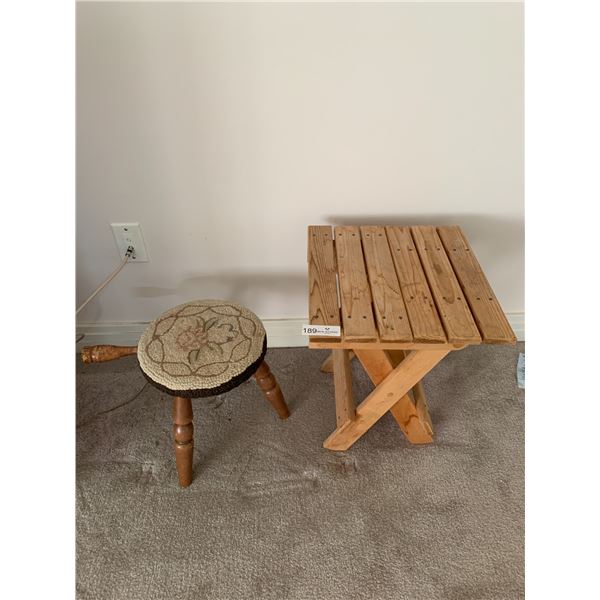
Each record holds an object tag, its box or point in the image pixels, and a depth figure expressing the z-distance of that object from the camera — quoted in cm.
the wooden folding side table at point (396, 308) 89
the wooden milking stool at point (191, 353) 96
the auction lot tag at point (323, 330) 88
